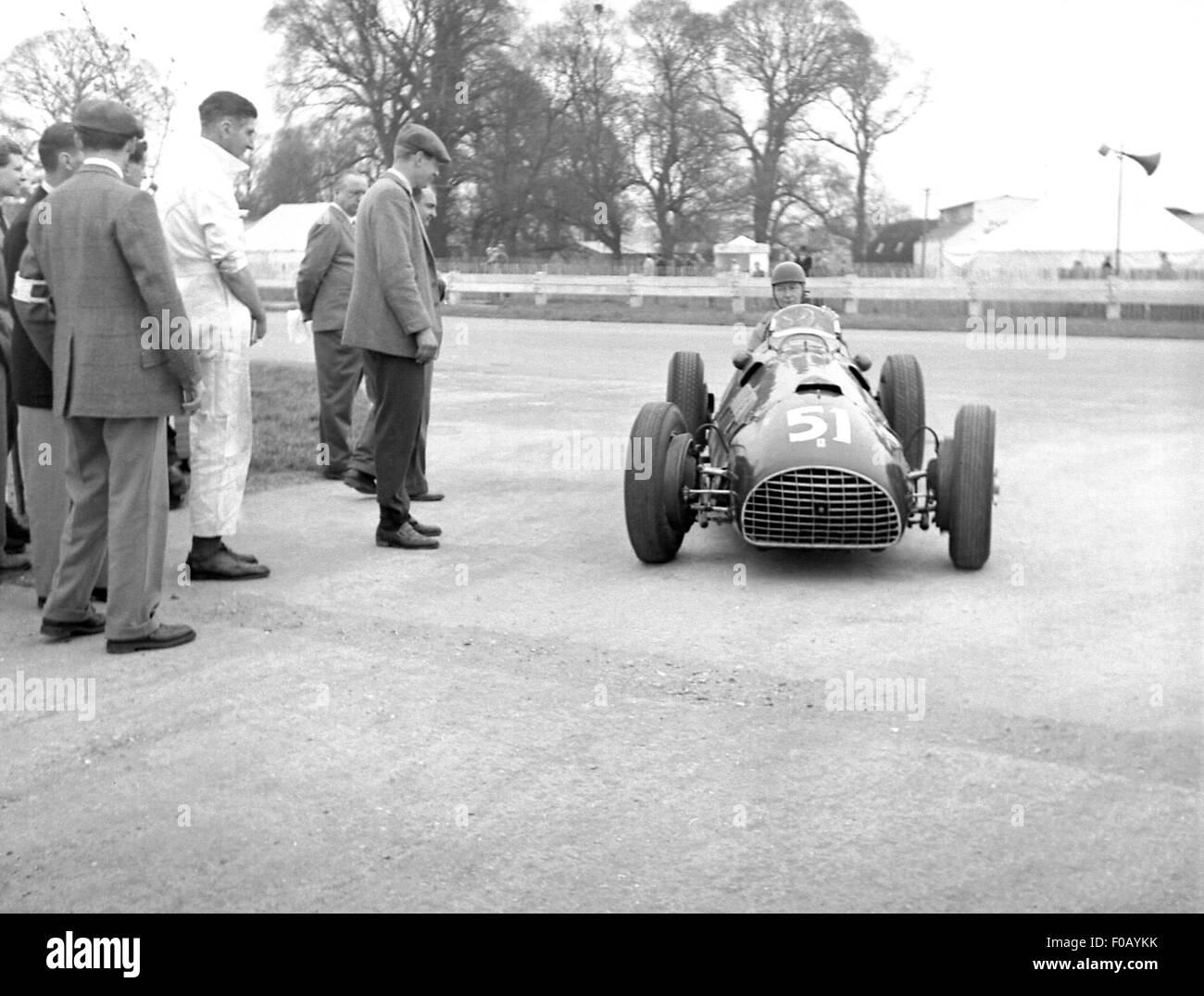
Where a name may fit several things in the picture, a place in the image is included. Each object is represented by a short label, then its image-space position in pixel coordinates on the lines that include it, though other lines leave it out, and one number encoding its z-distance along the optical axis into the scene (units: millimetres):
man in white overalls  7273
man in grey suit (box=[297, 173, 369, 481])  10711
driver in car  9758
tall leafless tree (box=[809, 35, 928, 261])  43062
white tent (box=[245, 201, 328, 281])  50750
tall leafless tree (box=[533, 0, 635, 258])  45750
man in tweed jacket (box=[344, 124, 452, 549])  8188
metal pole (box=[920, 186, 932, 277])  48925
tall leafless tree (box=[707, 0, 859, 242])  40531
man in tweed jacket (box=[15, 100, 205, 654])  6133
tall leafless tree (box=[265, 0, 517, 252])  48344
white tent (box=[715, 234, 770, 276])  43031
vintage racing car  7195
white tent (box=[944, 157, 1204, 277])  35188
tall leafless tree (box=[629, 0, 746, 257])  42750
